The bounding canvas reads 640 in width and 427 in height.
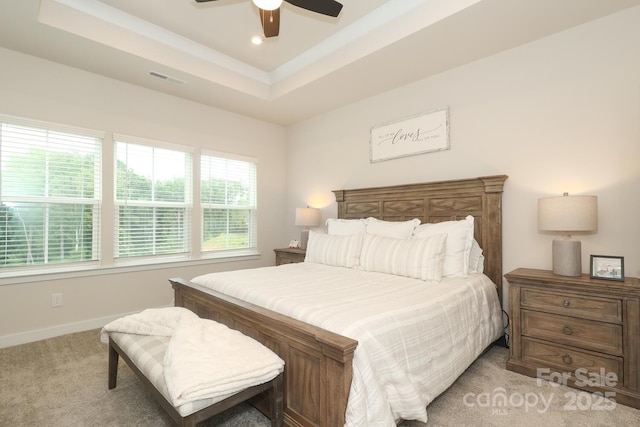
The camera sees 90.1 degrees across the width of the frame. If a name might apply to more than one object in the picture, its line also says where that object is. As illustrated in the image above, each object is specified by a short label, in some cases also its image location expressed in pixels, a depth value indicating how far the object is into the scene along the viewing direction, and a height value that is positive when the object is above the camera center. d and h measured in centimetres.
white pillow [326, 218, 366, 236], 347 -13
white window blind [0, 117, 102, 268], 296 +22
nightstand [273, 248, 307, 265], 408 -53
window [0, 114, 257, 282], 301 +17
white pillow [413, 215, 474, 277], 268 -28
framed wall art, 332 +87
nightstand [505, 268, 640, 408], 198 -80
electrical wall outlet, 315 -83
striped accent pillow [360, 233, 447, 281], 252 -35
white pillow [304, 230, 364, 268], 308 -35
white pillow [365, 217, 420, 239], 307 -14
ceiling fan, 204 +138
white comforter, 146 -60
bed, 142 -57
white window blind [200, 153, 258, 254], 429 +17
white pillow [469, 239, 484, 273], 288 -41
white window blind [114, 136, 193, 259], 360 +20
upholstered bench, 134 -80
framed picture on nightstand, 215 -37
